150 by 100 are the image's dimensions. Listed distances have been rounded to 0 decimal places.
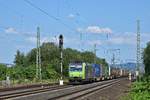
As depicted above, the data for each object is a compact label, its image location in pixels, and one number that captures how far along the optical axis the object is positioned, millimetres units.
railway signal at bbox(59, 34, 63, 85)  72500
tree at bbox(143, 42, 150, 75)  84750
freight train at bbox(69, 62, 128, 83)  73875
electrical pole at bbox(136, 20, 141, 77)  74231
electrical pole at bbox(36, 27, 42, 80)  74100
